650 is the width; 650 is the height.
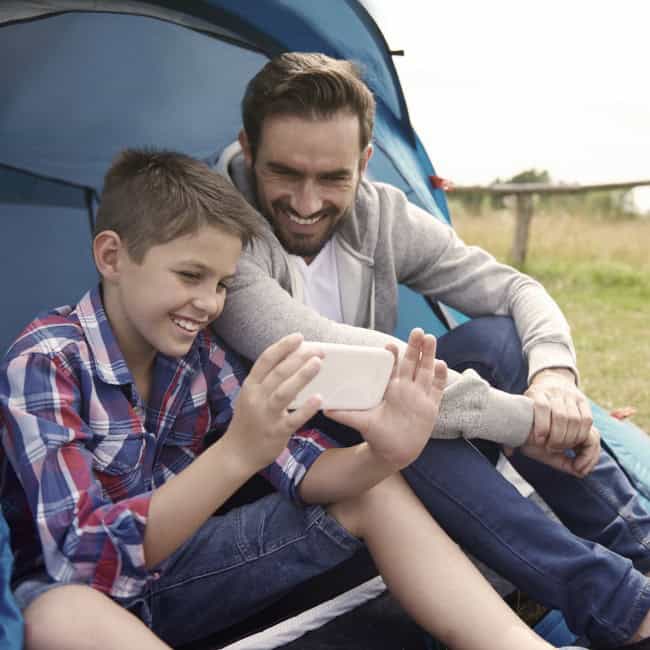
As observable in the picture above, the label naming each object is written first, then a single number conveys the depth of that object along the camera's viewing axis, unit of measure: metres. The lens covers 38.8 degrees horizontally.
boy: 0.95
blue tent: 1.49
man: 1.13
